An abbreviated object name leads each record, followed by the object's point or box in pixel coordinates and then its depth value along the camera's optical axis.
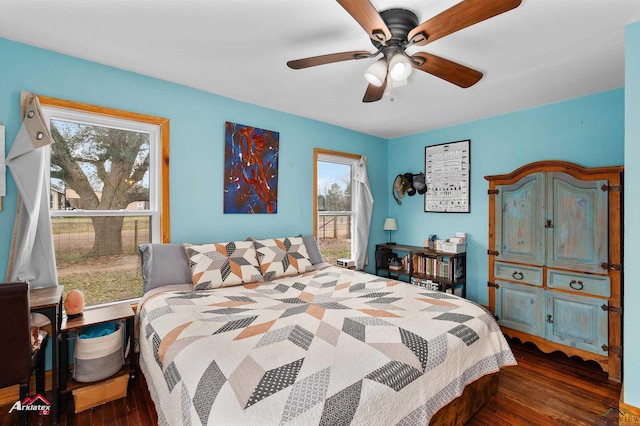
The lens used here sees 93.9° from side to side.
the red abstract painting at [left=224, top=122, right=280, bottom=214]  3.07
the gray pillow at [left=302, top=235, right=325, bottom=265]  3.26
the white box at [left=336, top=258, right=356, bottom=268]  3.80
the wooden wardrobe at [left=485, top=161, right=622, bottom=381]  2.49
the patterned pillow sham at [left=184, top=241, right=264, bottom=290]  2.41
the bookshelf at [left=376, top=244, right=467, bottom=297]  3.59
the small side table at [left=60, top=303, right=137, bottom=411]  1.97
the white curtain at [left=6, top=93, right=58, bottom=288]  2.03
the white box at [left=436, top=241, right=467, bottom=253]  3.59
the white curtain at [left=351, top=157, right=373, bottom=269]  4.18
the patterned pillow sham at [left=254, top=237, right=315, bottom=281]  2.74
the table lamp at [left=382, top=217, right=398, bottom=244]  4.43
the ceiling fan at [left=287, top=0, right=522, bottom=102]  1.32
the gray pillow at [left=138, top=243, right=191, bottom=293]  2.40
